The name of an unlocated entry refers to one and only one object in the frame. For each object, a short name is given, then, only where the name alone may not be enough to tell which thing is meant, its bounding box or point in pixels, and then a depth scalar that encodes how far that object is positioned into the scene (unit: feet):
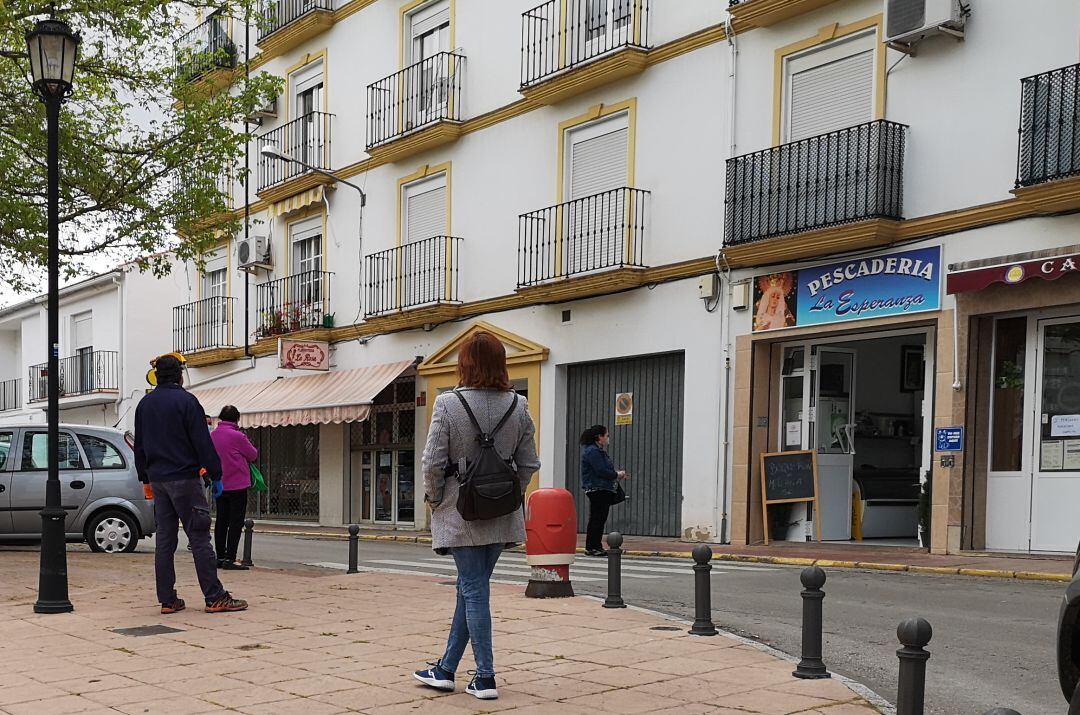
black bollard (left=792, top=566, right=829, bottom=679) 20.22
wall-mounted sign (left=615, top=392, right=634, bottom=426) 61.05
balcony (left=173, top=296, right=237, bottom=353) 96.58
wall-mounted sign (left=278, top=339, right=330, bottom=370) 81.05
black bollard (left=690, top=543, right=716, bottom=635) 25.41
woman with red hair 18.93
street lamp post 30.94
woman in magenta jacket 38.96
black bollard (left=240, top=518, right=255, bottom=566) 40.62
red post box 31.55
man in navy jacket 28.58
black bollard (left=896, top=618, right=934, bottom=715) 15.47
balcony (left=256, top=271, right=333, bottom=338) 85.15
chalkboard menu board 52.44
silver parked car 46.09
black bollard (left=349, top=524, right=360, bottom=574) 39.78
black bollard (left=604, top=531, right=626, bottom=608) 29.99
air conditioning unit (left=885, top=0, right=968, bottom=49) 44.80
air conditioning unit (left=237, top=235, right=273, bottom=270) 90.43
